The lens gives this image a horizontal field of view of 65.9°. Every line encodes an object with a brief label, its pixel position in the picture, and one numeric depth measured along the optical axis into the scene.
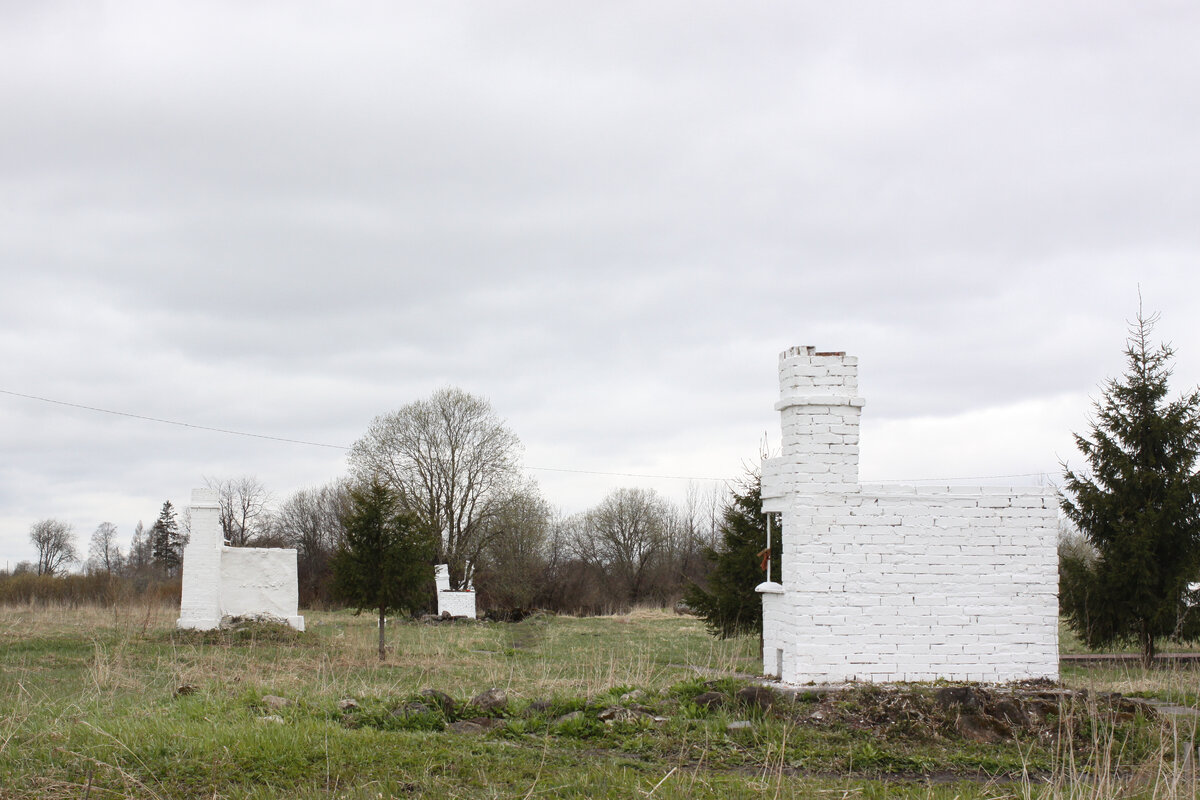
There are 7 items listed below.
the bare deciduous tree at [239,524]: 48.91
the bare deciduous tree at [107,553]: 59.46
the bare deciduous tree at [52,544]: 59.81
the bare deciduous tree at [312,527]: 46.47
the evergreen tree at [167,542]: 53.72
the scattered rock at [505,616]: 31.53
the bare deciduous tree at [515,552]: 39.78
